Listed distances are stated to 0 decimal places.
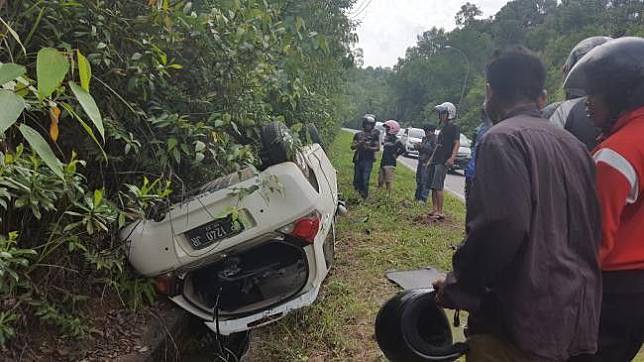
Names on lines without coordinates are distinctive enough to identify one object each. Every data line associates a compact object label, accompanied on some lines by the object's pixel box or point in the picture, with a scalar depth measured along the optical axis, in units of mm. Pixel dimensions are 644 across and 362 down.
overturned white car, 2748
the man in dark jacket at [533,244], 1570
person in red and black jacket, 1750
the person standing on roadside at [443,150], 7410
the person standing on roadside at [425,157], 8711
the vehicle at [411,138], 24656
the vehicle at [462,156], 18642
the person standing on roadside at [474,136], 4773
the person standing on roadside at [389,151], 9680
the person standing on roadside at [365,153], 9102
